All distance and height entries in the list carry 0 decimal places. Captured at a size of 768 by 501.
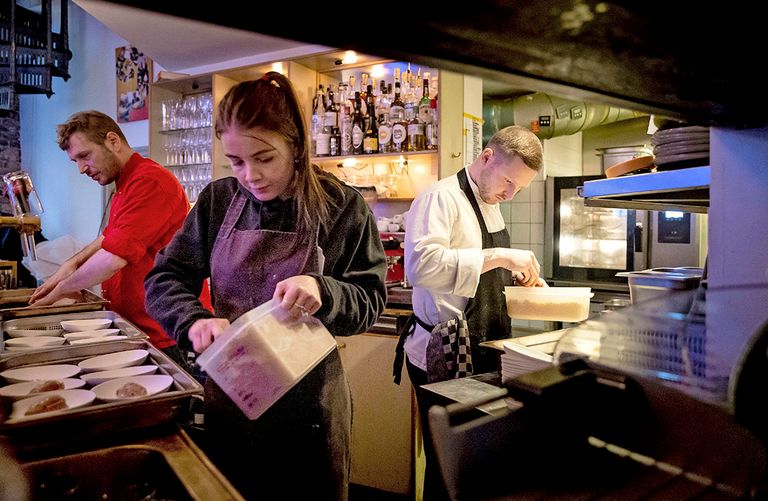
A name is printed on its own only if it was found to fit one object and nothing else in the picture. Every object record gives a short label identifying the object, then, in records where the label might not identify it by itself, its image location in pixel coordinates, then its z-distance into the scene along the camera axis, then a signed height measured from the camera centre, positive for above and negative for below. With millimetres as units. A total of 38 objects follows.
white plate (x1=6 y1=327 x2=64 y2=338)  1992 -373
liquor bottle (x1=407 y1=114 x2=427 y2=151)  3605 +662
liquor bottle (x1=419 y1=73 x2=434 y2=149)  3605 +782
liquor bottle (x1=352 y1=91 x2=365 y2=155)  3830 +744
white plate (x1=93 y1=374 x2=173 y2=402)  1276 -379
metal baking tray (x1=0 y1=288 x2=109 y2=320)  2363 -340
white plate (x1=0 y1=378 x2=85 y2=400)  1278 -382
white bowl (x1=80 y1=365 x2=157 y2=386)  1448 -383
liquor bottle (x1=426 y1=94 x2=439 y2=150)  3561 +693
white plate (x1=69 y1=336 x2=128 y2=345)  1789 -359
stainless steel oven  4555 -11
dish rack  514 -102
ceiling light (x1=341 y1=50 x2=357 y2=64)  3870 +1285
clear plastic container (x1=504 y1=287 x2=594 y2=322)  1818 -223
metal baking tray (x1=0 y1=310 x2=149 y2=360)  2006 -364
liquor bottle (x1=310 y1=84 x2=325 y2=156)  4016 +893
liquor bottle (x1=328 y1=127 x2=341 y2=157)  3961 +642
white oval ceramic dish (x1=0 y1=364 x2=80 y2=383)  1443 -384
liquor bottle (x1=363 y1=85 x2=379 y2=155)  3766 +729
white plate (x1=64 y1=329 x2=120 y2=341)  1905 -361
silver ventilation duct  4777 +1092
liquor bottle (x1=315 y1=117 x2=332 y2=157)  3971 +672
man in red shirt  2299 +49
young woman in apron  1441 -103
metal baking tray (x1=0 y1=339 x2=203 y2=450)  1059 -384
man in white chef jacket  2109 -113
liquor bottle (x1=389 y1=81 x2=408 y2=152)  3643 +727
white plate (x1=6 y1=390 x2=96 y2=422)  1141 -376
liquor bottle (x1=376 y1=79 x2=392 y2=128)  3817 +926
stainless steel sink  981 -453
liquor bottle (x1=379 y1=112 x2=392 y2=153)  3720 +673
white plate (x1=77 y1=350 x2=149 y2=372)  1573 -380
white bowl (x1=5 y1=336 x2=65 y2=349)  1773 -368
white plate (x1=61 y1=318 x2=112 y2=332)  2042 -351
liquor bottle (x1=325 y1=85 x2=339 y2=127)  3994 +888
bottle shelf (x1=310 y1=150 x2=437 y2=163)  3545 +544
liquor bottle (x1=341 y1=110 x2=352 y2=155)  3879 +700
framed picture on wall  6000 +1674
